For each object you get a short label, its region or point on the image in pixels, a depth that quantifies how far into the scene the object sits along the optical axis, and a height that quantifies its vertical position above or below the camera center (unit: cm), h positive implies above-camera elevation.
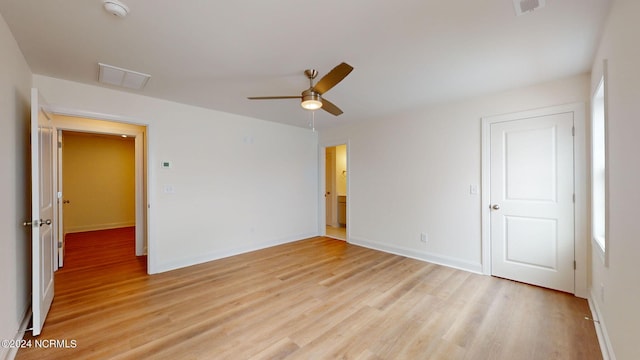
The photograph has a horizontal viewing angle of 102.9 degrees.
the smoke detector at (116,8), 159 +111
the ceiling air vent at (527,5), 160 +111
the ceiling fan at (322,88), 202 +84
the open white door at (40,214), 202 -28
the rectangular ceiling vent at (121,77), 254 +112
